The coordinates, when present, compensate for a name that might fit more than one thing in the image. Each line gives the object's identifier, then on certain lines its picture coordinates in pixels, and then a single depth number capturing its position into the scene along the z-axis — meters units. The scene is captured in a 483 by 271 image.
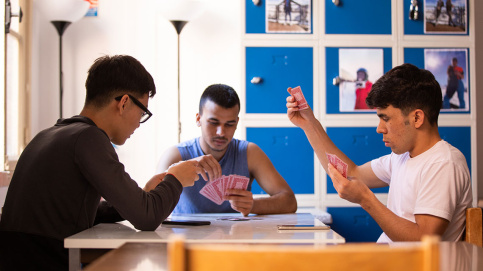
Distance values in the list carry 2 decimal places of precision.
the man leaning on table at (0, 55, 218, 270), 1.92
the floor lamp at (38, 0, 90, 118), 4.36
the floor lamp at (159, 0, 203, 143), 4.48
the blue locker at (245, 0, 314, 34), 4.27
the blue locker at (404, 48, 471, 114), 4.32
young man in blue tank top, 3.19
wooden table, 1.41
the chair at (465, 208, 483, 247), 1.94
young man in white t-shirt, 2.20
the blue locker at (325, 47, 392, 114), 4.29
